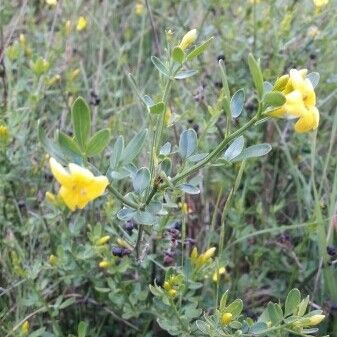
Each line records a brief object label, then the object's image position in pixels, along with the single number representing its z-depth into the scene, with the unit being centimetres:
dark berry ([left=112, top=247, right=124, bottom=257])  21
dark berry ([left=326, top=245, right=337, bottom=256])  25
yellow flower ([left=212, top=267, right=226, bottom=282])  21
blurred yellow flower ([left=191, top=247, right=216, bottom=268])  23
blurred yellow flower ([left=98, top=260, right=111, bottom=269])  24
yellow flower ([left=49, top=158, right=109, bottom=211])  14
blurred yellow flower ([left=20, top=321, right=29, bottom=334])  22
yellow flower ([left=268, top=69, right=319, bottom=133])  15
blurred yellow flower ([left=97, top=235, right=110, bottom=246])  23
